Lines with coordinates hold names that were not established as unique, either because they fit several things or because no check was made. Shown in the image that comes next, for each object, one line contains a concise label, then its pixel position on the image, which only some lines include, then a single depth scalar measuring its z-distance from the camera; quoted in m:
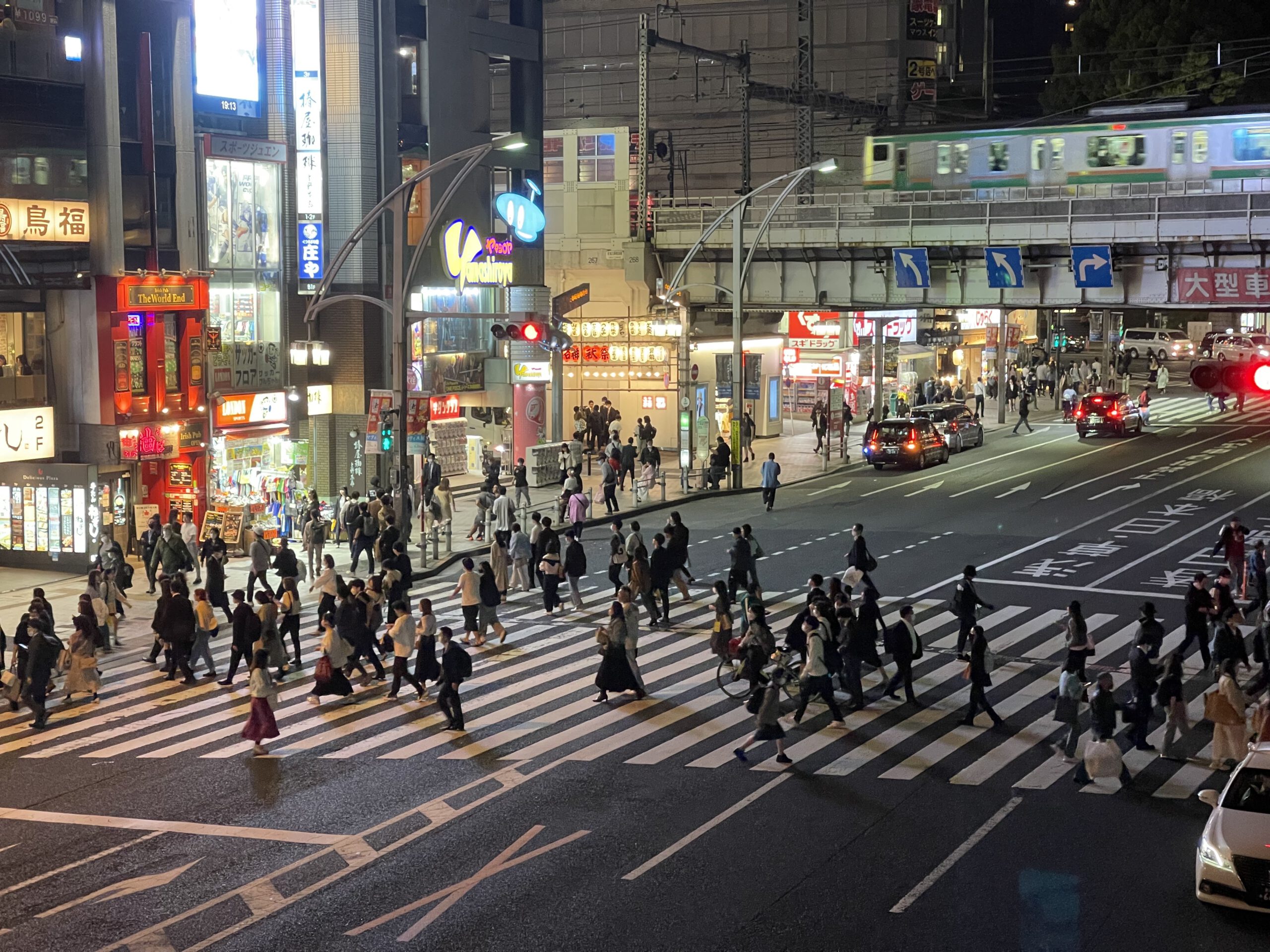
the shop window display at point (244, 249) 36.22
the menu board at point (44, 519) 31.81
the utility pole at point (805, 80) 51.88
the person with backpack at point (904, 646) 20.20
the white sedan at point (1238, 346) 72.31
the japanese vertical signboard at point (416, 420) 32.25
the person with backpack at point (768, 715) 17.42
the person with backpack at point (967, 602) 22.44
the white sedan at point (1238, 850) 12.67
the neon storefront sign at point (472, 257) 43.00
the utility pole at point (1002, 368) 63.38
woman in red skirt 18.41
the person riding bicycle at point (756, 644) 19.30
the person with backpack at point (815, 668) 19.08
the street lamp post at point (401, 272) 29.62
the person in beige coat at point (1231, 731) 16.98
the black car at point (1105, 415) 55.84
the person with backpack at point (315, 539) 31.38
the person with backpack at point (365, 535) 31.19
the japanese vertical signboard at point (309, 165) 38.25
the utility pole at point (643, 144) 46.50
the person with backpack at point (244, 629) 21.66
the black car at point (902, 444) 48.91
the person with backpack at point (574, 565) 27.20
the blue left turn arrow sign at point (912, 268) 46.22
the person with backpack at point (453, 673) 19.19
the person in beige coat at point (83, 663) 21.38
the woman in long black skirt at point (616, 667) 20.53
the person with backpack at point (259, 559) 27.77
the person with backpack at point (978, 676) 18.97
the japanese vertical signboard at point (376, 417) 31.25
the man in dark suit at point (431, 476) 36.97
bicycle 19.31
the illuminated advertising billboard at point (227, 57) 35.12
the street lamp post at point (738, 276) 42.69
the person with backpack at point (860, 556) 26.42
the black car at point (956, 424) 53.81
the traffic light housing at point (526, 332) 34.52
